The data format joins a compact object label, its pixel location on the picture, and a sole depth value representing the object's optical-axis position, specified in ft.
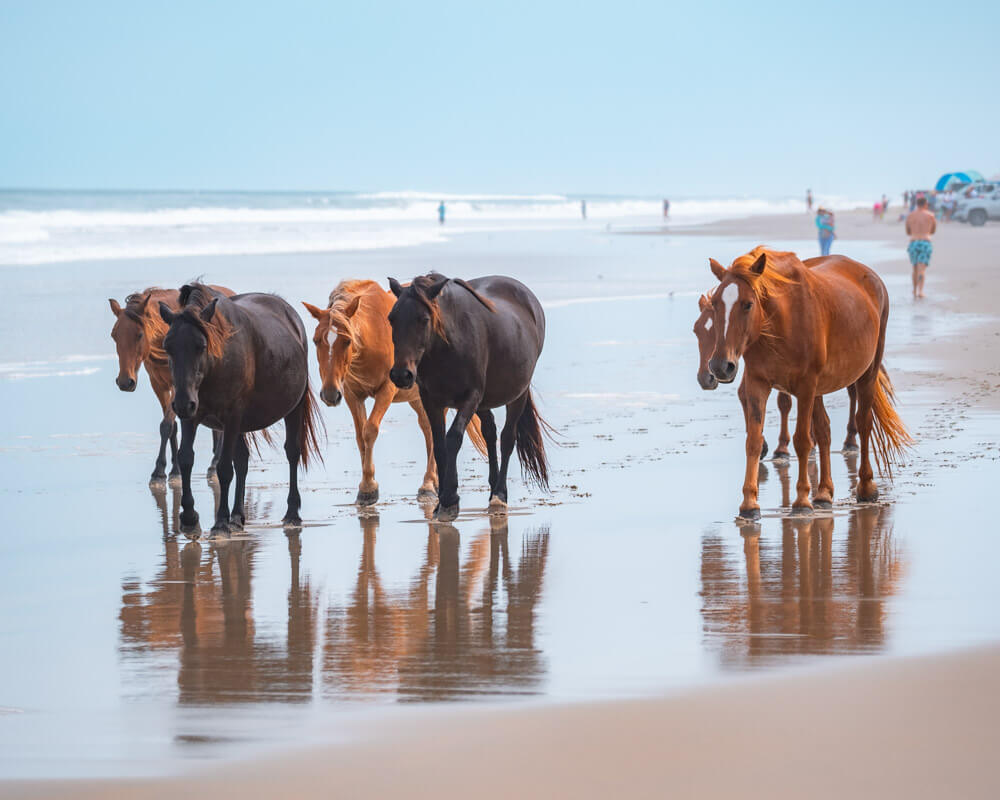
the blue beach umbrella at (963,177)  469.16
